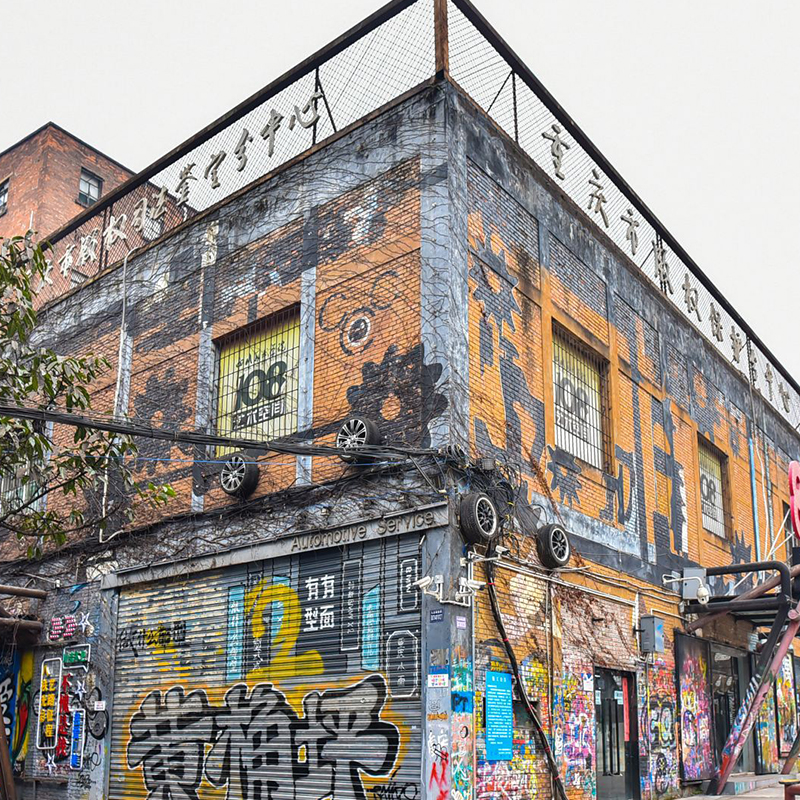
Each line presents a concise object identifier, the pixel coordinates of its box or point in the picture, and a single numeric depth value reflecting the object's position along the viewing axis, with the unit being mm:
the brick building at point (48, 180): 29484
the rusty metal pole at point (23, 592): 15605
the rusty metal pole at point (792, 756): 17641
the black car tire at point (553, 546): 12625
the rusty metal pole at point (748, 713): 15484
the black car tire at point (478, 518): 11141
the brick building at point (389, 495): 11508
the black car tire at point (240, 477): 13492
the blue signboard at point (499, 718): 11156
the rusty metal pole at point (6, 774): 14789
